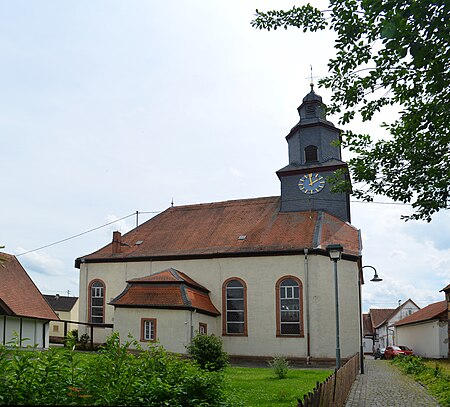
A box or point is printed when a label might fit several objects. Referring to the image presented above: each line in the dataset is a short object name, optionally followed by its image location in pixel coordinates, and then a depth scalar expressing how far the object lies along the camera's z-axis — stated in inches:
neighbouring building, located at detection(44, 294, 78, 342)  2618.1
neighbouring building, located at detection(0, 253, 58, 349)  1043.9
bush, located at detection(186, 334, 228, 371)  837.2
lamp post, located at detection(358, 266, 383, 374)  1023.5
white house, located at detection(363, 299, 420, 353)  2984.3
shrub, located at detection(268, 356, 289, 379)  768.3
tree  322.3
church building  1123.3
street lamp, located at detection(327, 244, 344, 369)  737.6
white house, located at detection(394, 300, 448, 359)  1596.9
